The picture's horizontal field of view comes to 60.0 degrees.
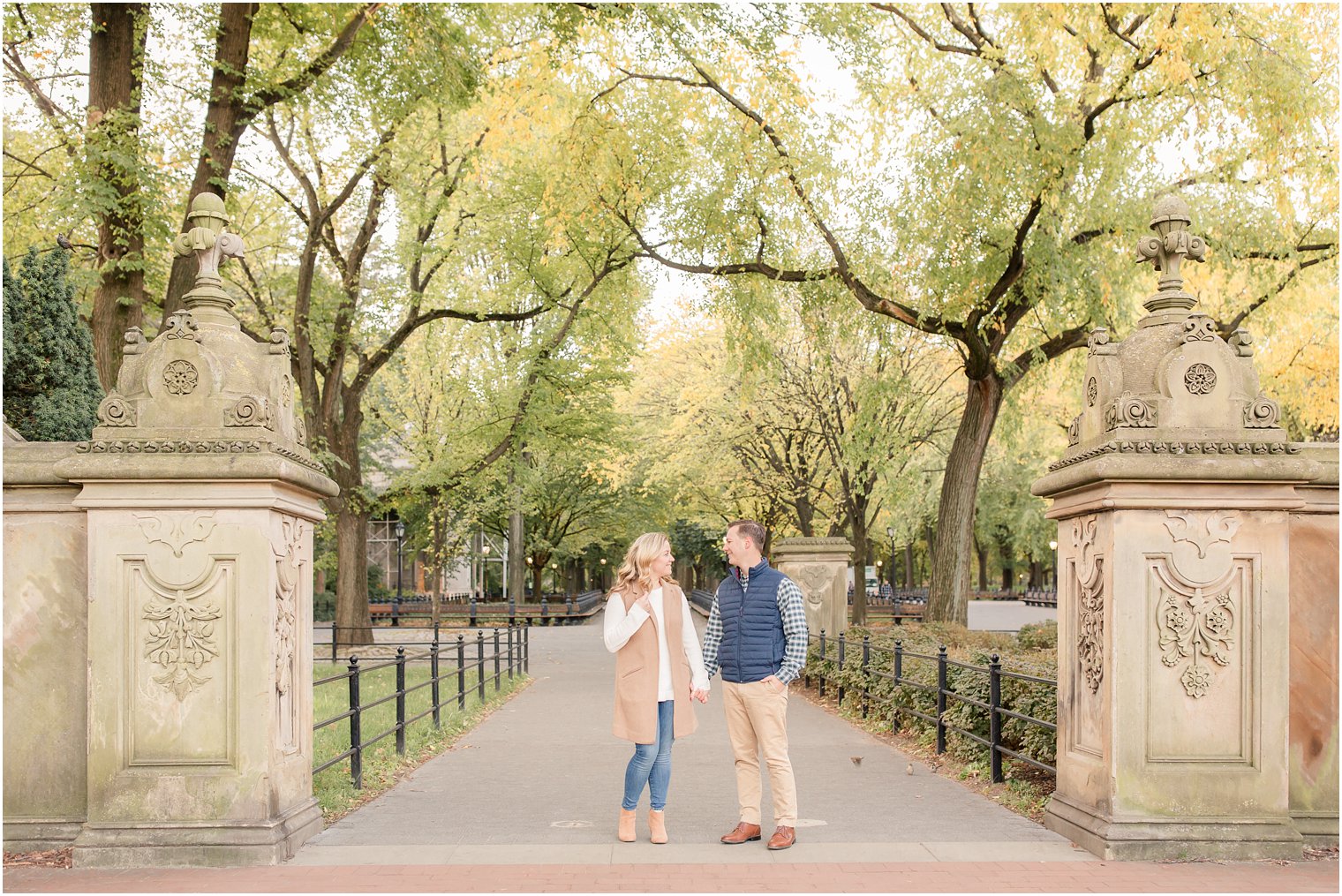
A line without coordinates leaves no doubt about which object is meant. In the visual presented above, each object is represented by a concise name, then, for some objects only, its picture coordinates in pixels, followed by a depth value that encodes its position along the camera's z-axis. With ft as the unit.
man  23.79
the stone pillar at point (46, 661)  23.79
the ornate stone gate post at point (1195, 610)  22.88
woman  23.86
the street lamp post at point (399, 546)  127.65
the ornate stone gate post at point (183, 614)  22.76
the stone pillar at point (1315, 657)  24.07
